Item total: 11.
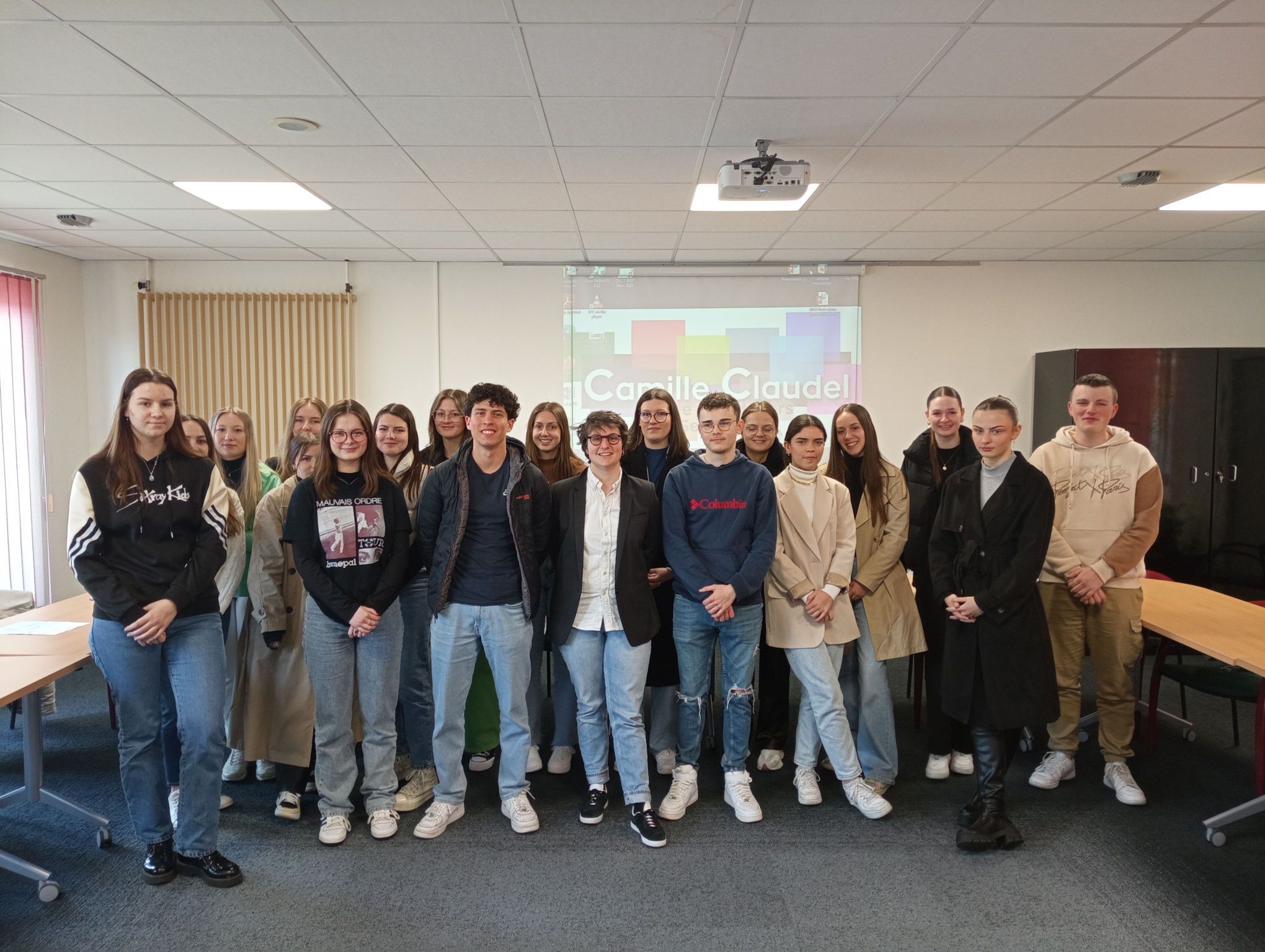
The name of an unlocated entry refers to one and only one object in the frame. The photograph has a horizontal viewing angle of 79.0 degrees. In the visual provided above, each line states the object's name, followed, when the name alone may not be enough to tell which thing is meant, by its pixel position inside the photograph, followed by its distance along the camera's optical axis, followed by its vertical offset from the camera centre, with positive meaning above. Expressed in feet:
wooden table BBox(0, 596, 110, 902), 8.09 -2.76
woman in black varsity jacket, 7.85 -1.80
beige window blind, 20.70 +2.09
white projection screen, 21.20 +2.44
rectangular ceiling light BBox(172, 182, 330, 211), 13.93 +4.31
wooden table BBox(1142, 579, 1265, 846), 9.12 -2.67
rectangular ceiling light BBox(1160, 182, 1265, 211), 14.24 +4.42
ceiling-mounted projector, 11.84 +3.85
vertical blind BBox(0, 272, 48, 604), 18.03 -0.55
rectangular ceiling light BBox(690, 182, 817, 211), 14.20 +4.31
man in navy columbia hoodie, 9.38 -1.70
